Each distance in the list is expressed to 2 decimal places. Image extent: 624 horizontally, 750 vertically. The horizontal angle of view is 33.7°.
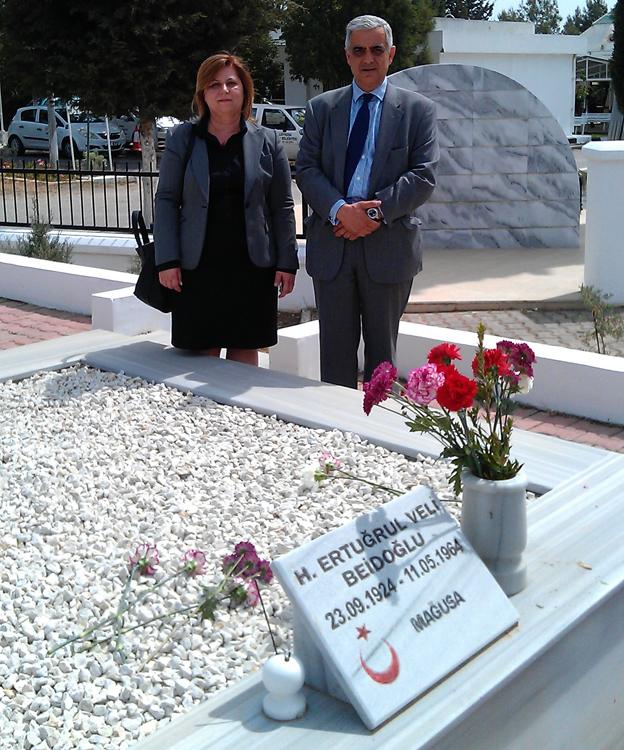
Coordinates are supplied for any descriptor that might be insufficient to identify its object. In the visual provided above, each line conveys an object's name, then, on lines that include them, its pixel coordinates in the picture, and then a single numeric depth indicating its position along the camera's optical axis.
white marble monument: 10.11
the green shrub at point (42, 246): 9.37
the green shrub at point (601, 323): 6.14
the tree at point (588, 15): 100.12
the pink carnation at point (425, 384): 2.47
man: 4.56
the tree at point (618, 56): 27.17
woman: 4.71
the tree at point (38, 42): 11.67
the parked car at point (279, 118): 26.11
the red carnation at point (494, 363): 2.60
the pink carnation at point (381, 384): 2.60
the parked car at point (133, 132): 27.38
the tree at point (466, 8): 68.44
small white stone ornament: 2.15
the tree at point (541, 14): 86.83
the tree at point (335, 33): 30.00
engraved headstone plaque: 2.15
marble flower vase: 2.52
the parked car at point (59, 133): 30.12
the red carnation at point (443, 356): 2.56
